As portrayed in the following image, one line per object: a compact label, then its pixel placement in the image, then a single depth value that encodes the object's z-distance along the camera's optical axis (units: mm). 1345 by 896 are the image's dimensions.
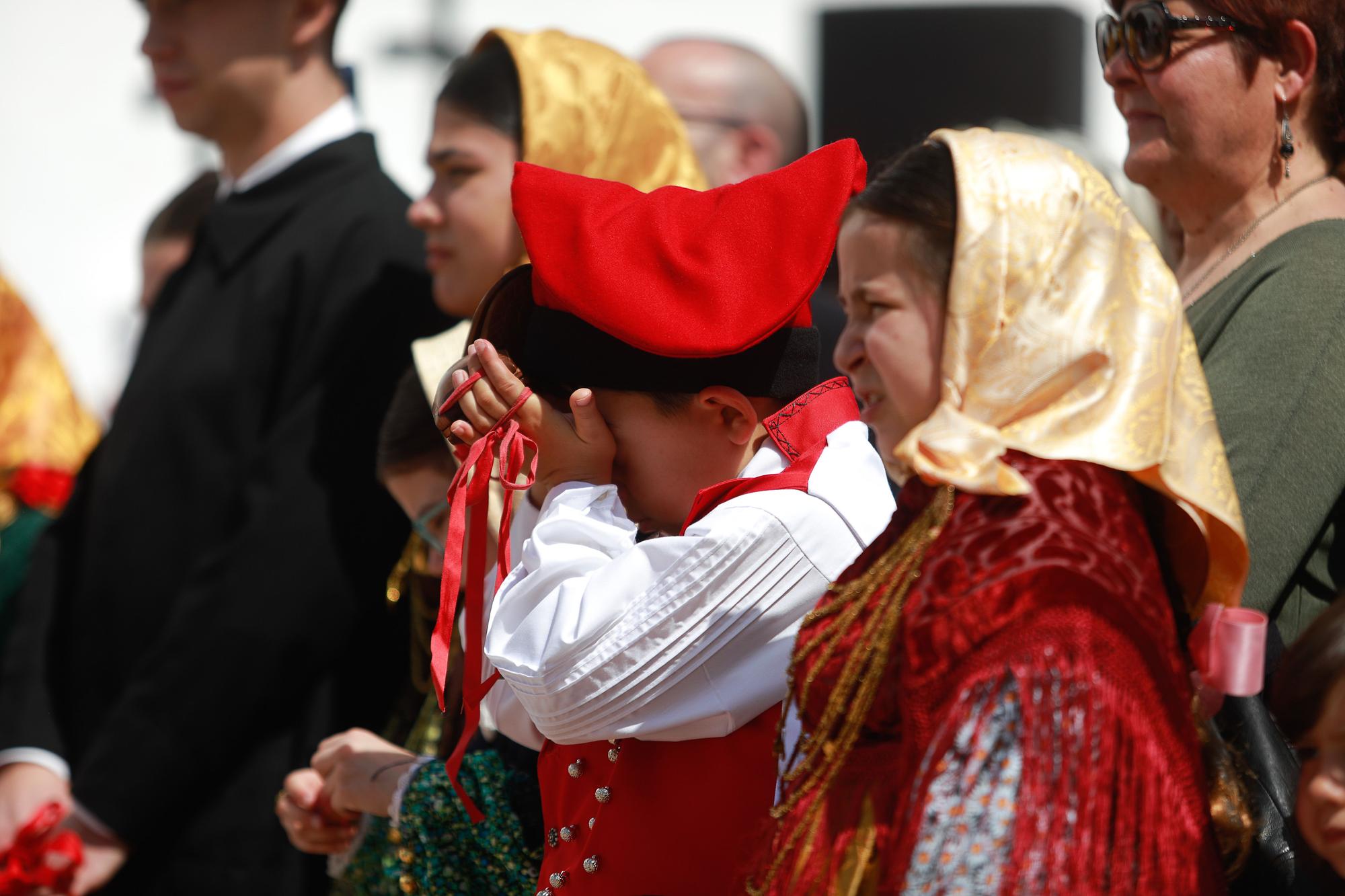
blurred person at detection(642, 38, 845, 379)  8547
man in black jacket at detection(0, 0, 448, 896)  5984
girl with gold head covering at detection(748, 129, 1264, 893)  2963
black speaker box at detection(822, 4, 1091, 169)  11297
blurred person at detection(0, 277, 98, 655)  8469
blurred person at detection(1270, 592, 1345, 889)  3182
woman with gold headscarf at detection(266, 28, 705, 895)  4629
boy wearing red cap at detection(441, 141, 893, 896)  3633
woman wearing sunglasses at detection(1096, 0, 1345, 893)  4078
